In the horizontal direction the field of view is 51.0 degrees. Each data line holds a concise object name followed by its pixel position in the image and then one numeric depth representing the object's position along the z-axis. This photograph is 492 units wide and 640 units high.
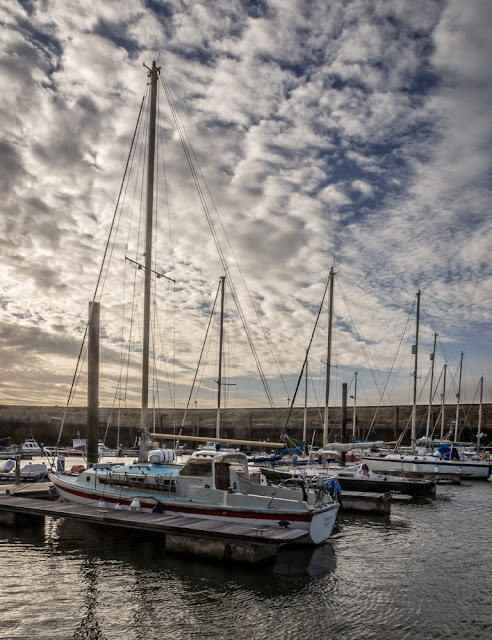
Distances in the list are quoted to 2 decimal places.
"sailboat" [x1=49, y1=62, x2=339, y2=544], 16.55
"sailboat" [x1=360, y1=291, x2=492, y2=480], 42.41
